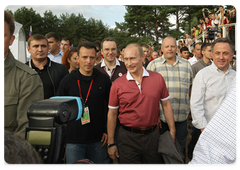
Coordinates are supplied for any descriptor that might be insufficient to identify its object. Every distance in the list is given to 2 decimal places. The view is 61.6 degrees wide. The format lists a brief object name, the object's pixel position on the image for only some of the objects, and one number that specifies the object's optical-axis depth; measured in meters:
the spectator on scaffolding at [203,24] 8.86
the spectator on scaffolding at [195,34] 10.25
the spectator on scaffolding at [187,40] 12.10
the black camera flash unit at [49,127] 0.74
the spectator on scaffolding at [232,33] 6.98
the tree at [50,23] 33.32
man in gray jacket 1.23
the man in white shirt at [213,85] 2.25
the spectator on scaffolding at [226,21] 7.00
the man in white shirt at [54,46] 4.07
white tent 5.39
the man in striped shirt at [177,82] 2.81
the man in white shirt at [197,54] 5.05
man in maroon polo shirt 2.08
